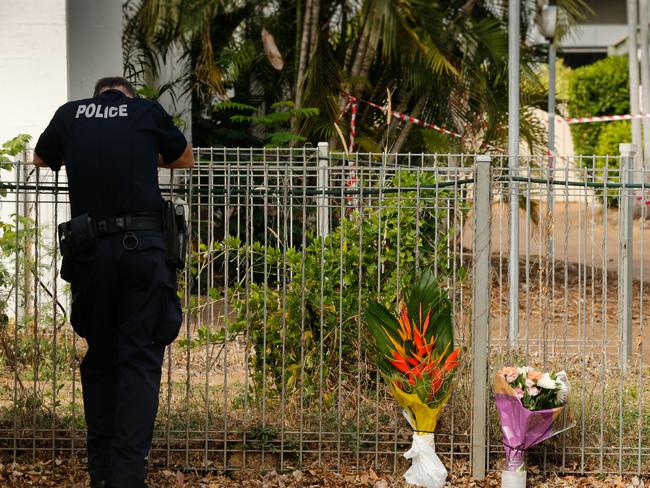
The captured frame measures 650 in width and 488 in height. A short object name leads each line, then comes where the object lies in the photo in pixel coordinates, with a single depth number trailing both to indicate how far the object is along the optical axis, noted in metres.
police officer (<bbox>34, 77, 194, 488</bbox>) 10.76
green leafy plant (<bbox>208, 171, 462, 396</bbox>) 13.37
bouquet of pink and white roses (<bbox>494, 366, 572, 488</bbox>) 12.23
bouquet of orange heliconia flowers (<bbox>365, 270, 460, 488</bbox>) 12.33
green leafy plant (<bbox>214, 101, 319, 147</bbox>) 28.25
